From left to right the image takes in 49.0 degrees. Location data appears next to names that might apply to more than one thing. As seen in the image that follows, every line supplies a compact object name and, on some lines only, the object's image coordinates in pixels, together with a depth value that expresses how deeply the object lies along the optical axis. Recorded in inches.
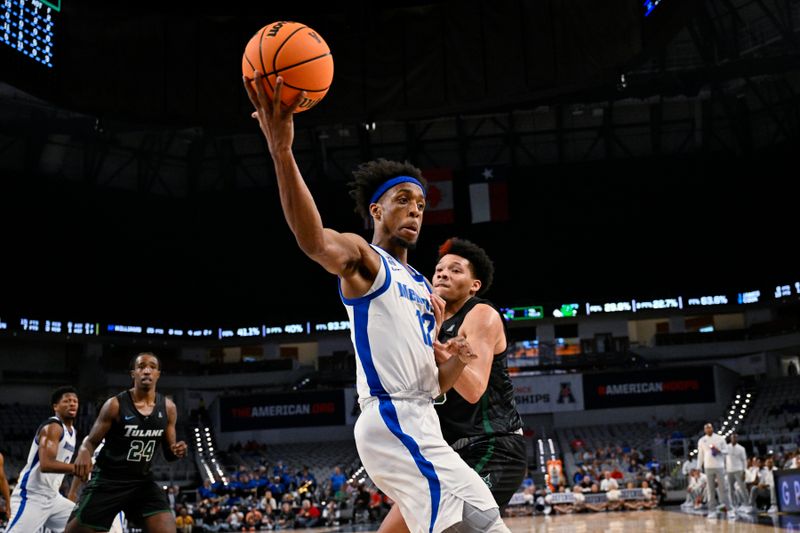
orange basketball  138.7
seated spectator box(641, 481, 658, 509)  882.1
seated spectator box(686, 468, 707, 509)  788.0
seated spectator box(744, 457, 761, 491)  744.3
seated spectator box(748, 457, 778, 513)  703.1
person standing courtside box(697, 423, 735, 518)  673.6
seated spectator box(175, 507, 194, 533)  822.5
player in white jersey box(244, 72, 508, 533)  132.2
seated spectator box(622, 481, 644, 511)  880.0
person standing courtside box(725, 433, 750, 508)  671.1
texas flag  1402.6
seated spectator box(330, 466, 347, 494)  985.5
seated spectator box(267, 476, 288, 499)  1006.6
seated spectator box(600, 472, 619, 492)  900.6
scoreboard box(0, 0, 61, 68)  439.5
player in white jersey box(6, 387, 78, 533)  345.1
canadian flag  1358.3
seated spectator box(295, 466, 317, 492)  1012.5
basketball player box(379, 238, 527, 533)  182.4
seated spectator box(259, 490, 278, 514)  909.8
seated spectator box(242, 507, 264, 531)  888.9
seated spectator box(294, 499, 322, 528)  901.8
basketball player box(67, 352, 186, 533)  257.3
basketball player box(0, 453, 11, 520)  372.8
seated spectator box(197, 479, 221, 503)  946.6
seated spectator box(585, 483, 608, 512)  886.4
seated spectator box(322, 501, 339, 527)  903.9
